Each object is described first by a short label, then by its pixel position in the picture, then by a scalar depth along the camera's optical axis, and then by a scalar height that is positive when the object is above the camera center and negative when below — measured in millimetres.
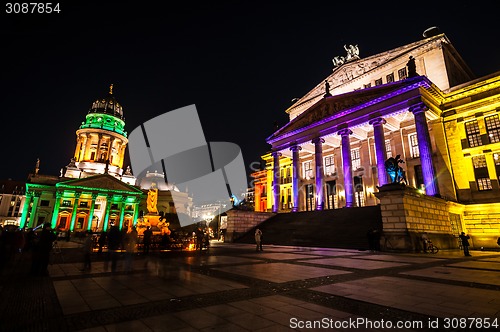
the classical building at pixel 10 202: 65750 +7341
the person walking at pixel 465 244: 15414 -583
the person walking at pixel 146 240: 14109 -435
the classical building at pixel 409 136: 24000 +11829
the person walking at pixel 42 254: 8227 -728
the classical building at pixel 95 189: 58375 +10359
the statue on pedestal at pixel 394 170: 17922 +4422
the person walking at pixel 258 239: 17062 -407
